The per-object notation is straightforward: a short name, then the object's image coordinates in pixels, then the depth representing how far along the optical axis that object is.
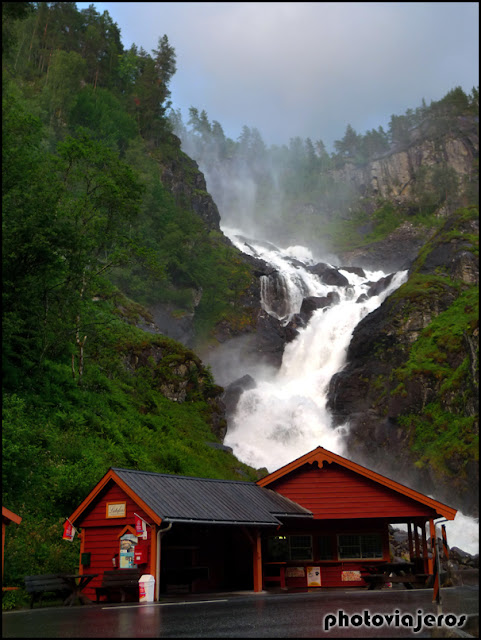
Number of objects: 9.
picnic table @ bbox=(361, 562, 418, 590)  21.92
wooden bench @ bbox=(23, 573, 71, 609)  17.48
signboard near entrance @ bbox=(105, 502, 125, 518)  20.44
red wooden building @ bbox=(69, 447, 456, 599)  20.27
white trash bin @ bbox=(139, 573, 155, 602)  19.05
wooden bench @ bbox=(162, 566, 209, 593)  22.08
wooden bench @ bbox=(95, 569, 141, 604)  19.31
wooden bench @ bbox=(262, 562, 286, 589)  24.27
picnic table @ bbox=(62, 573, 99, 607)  18.95
